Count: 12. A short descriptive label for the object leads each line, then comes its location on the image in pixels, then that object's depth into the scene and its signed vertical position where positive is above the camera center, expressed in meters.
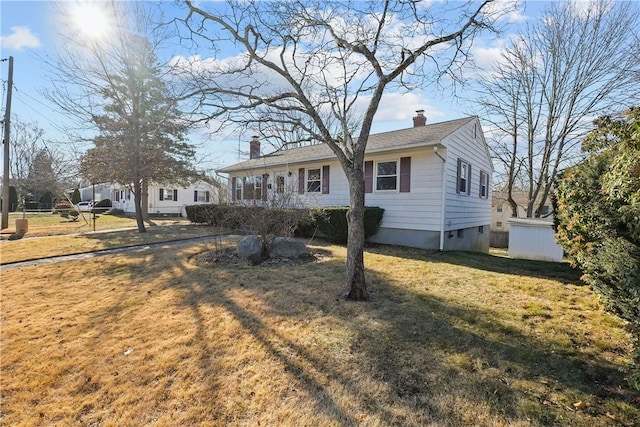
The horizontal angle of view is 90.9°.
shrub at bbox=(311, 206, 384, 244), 10.82 -0.64
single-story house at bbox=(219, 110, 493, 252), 10.38 +0.81
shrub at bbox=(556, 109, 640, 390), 2.27 -0.14
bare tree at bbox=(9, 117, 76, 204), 30.64 +4.59
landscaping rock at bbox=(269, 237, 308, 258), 8.18 -1.23
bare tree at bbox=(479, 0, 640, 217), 13.17 +5.82
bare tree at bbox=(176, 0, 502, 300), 4.93 +2.73
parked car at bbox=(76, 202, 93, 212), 33.94 -0.83
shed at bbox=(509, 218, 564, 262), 10.16 -1.20
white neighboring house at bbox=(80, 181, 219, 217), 29.67 +0.02
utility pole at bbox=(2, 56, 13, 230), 14.91 +2.32
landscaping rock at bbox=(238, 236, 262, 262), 7.76 -1.19
